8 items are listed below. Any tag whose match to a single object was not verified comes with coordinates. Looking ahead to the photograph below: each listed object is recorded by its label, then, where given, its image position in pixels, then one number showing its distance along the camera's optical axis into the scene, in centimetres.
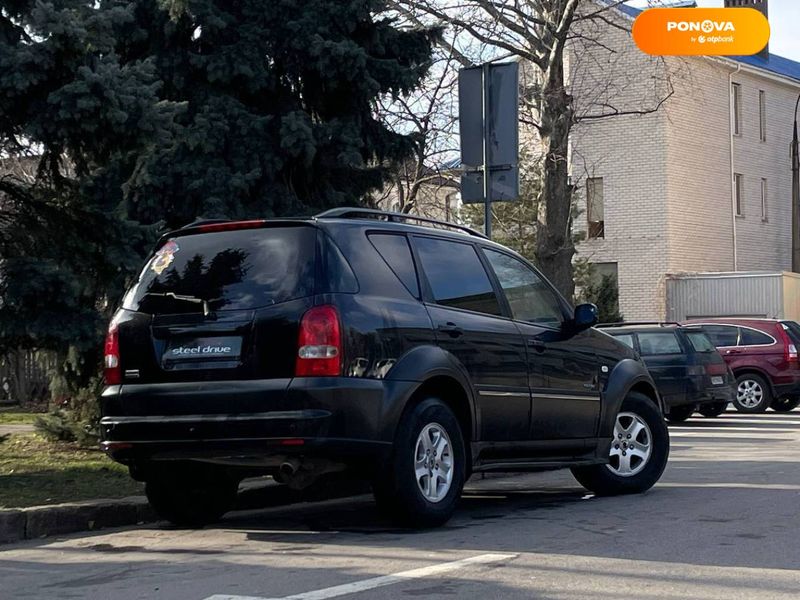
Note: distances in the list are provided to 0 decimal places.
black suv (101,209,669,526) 765
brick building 3881
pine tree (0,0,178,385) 979
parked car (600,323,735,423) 2073
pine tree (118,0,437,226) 1413
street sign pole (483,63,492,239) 1292
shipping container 3588
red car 2364
